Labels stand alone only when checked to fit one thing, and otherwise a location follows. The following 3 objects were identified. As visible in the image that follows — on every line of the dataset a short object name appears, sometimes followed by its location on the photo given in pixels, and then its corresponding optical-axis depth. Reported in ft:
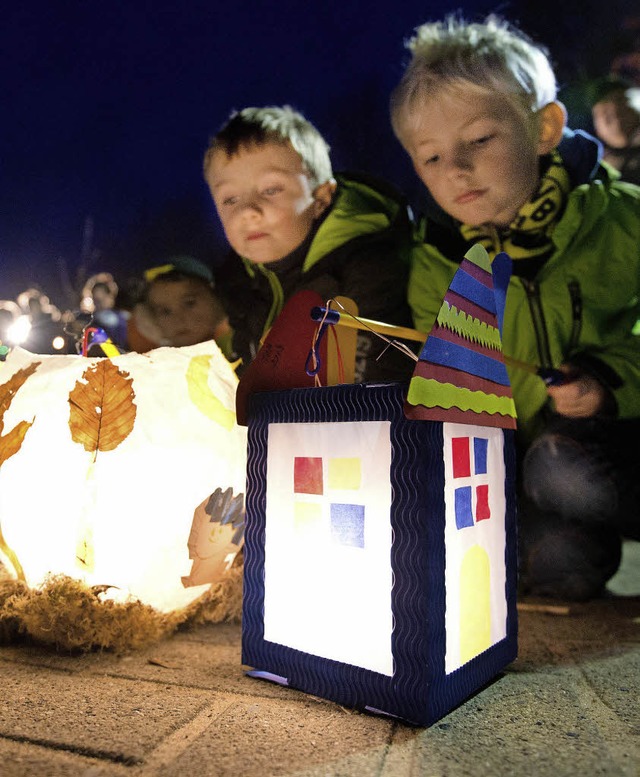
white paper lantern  3.00
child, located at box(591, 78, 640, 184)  5.72
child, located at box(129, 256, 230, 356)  6.25
